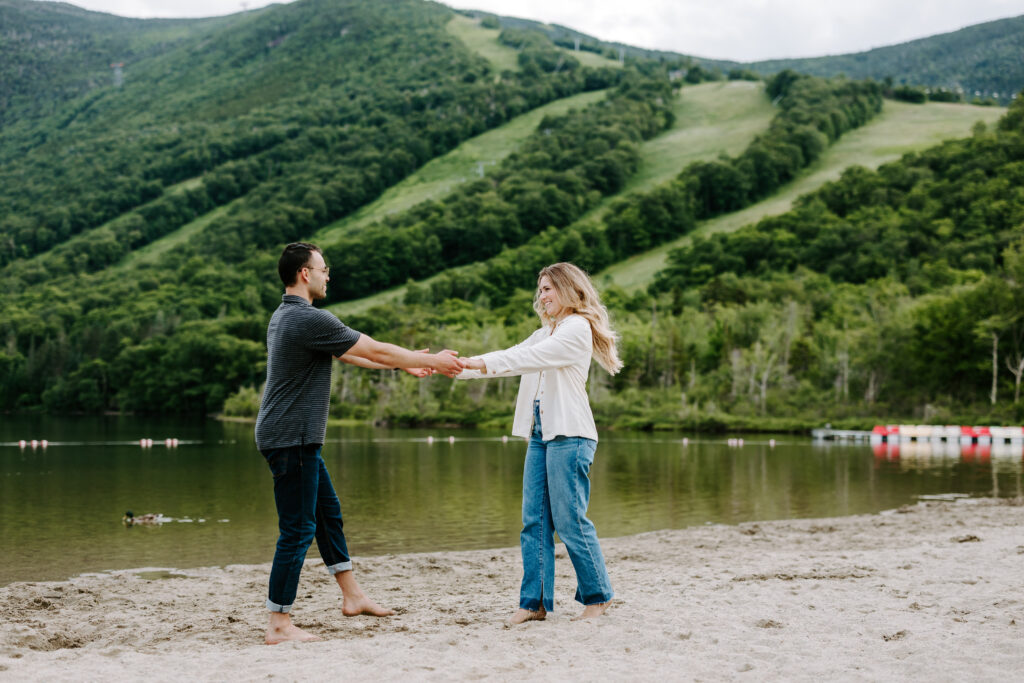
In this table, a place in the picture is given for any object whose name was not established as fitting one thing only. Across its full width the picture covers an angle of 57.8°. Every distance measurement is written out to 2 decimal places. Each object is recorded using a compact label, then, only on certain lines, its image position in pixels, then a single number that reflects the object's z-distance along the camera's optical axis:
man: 6.95
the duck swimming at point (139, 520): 17.54
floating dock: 50.52
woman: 7.23
